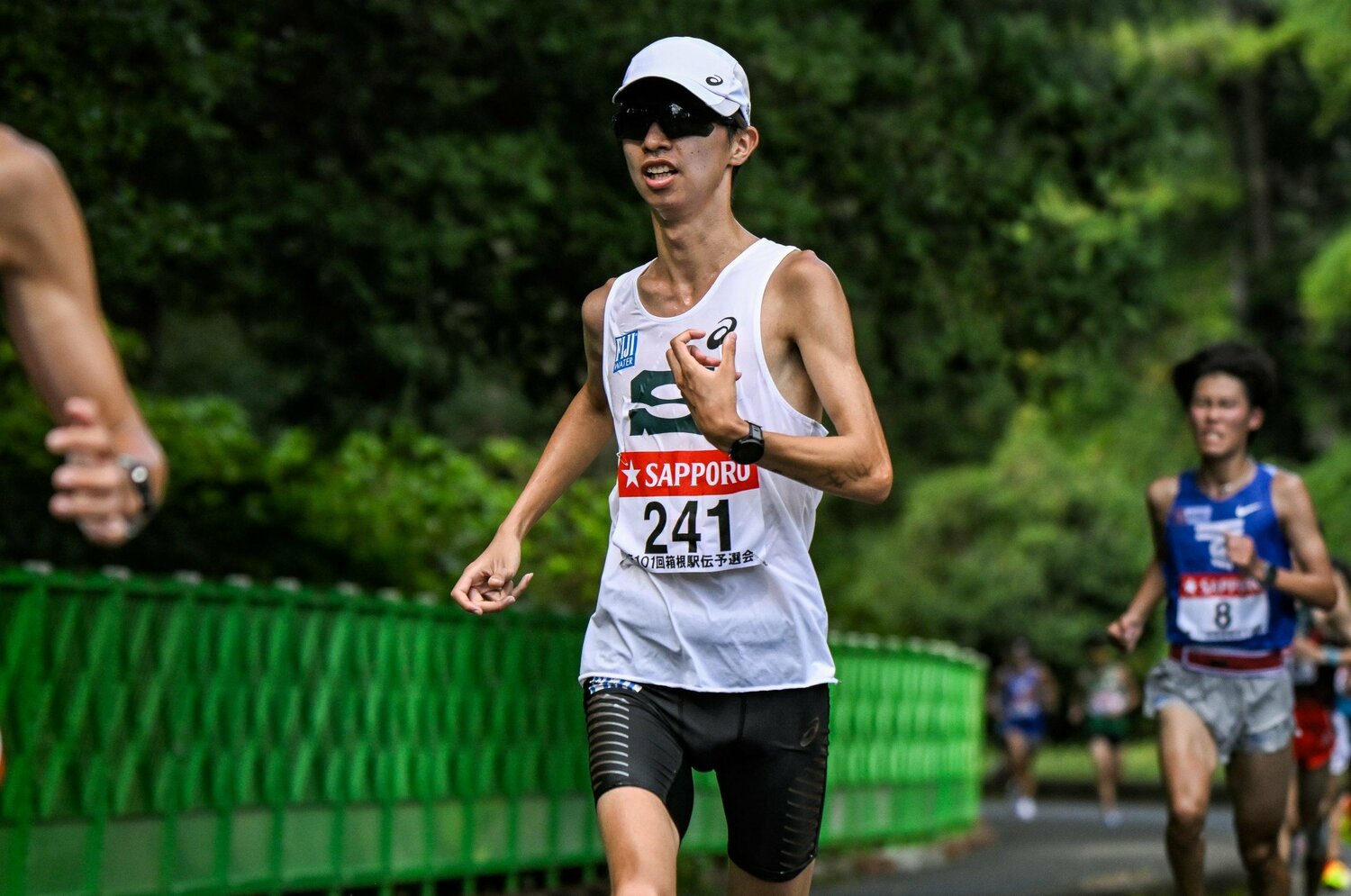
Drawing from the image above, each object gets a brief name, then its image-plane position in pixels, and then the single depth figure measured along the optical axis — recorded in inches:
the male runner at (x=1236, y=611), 647.1
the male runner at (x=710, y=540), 395.2
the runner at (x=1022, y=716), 2331.4
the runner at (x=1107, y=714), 2150.6
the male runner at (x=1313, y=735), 897.5
